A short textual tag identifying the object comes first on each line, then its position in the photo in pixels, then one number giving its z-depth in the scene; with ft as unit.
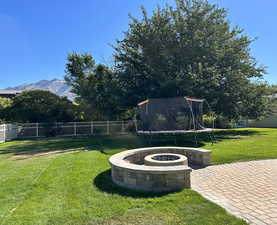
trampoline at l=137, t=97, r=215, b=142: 28.09
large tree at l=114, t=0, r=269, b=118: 35.99
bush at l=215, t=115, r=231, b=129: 63.36
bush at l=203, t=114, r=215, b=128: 61.37
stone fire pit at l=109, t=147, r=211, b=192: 9.95
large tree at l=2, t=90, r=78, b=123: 44.45
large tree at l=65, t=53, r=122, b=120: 46.41
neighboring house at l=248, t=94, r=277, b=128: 65.10
